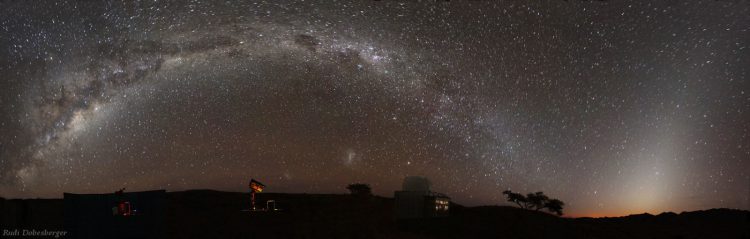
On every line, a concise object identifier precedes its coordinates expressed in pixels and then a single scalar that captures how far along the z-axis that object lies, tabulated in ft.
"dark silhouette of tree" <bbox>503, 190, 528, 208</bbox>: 193.92
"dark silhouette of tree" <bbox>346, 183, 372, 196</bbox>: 204.31
